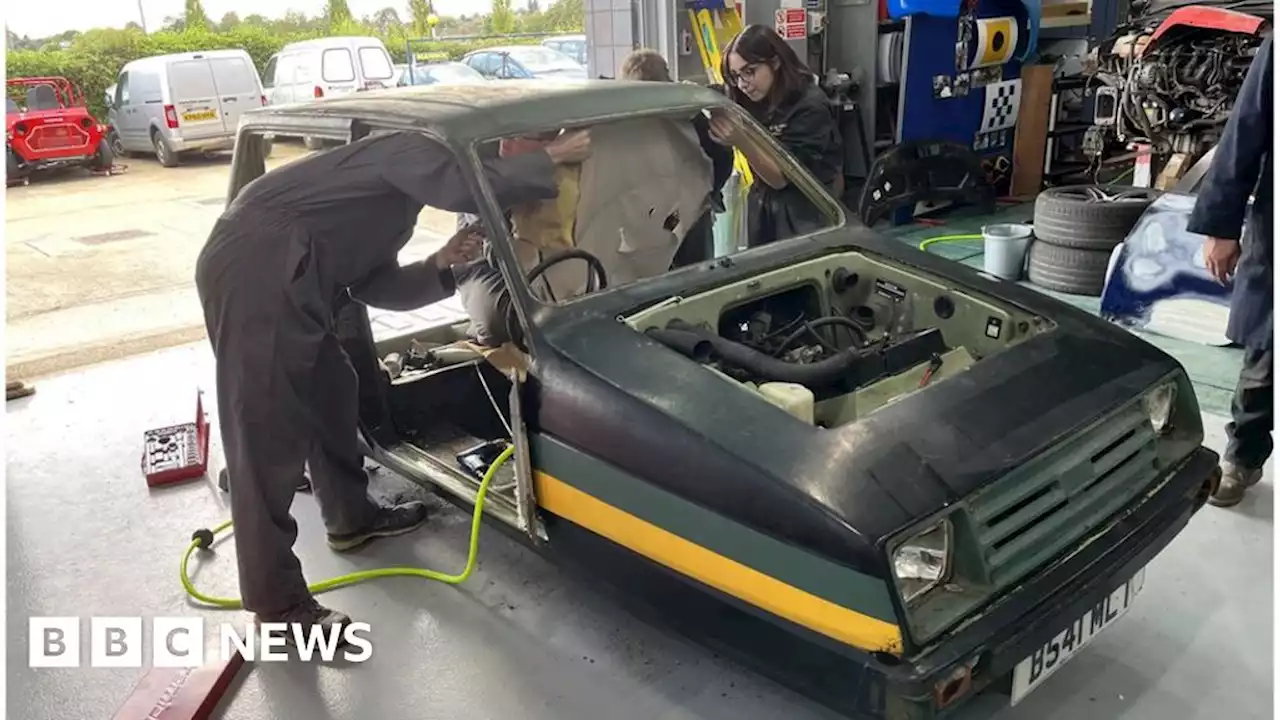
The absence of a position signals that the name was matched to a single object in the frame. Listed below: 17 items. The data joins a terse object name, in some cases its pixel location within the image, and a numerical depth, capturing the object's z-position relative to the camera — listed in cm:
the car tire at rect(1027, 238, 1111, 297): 521
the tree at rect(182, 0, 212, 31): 1644
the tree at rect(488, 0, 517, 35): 1502
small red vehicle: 1123
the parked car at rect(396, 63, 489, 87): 1189
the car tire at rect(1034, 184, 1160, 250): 511
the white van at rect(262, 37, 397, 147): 1252
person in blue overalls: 283
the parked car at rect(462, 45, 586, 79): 1205
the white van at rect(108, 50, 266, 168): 1209
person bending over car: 254
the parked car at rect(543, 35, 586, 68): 1246
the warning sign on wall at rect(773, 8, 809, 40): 643
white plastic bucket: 557
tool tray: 382
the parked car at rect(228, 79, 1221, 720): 190
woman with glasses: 432
